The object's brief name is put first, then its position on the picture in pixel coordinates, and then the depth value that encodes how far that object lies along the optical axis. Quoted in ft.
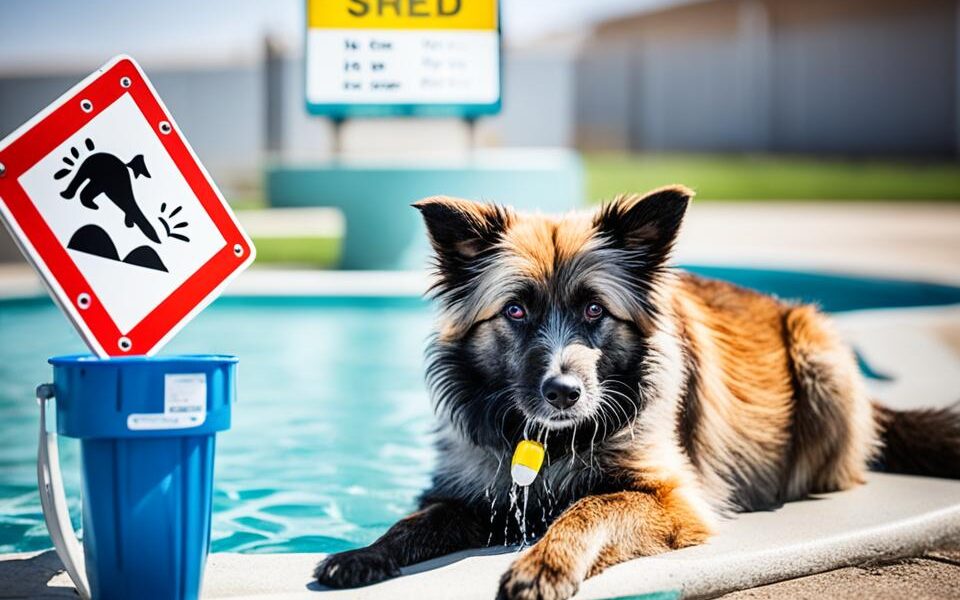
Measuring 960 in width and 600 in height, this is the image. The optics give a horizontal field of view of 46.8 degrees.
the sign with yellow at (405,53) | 22.81
